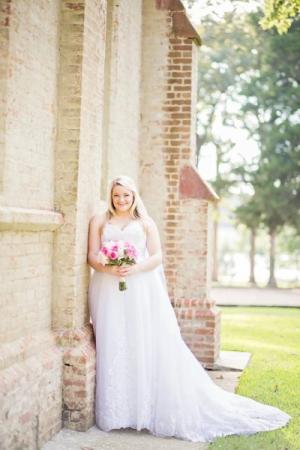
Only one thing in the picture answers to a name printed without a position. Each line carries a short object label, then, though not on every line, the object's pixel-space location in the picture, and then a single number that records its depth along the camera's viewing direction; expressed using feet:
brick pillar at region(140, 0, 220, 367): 29.86
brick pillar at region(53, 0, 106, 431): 19.85
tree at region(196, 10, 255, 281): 97.71
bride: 20.20
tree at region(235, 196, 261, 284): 90.16
